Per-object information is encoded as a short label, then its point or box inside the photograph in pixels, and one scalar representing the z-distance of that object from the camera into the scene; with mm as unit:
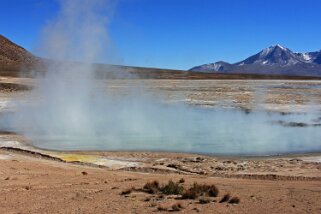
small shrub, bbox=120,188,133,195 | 9039
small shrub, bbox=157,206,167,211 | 7988
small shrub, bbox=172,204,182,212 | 7934
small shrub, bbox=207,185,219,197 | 8875
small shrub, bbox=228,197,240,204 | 8445
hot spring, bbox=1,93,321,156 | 15859
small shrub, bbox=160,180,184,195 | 9039
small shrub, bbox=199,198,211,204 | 8414
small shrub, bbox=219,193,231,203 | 8540
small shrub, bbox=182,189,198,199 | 8664
